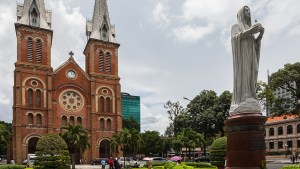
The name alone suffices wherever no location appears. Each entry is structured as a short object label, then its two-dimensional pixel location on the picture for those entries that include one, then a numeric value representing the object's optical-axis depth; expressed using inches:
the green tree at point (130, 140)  1786.4
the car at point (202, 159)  1962.4
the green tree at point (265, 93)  1504.7
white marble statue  427.2
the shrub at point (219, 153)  769.6
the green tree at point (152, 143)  3112.7
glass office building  5423.2
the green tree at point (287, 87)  1525.6
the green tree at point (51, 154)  868.0
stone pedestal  392.8
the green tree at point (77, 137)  1612.9
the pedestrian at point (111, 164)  1218.6
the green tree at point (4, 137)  1883.6
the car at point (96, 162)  2122.3
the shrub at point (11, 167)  1183.4
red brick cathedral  2091.5
